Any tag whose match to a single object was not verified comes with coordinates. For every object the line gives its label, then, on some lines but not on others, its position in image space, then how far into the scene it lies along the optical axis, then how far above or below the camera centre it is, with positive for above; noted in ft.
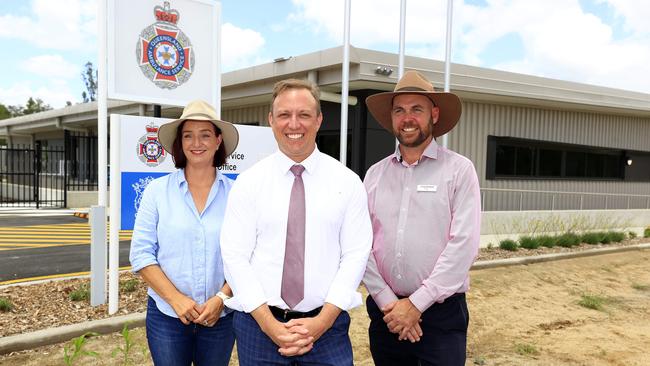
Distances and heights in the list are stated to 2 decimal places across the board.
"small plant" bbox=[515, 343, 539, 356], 15.20 -5.85
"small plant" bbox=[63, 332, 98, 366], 13.34 -5.55
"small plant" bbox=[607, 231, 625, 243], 38.42 -5.14
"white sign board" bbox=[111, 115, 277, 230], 16.15 +0.16
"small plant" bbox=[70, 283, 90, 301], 17.89 -5.09
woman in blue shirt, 8.32 -1.67
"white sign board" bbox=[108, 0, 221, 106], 16.53 +4.22
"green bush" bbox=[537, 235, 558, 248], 34.30 -5.07
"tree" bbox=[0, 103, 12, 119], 206.90 +21.78
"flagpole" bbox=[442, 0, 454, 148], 29.55 +7.81
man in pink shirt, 8.46 -1.32
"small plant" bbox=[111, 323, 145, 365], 13.39 -5.66
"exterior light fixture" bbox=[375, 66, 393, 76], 33.66 +7.16
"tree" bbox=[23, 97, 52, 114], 256.52 +31.05
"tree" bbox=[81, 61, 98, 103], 272.92 +46.77
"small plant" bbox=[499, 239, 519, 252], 32.22 -5.08
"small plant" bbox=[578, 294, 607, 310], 20.60 -5.81
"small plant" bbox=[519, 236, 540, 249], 33.27 -5.05
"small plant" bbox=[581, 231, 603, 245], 36.60 -5.07
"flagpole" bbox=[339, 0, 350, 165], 25.98 +5.27
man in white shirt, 7.18 -1.28
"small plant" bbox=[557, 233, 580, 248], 34.96 -5.05
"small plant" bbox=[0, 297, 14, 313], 16.24 -5.06
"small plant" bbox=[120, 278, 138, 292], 19.01 -5.03
